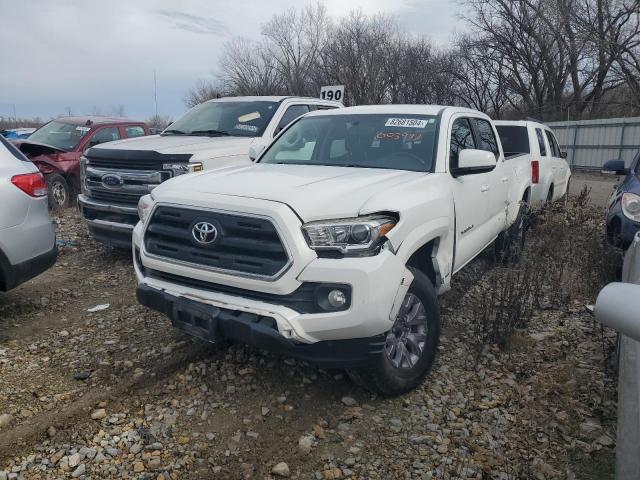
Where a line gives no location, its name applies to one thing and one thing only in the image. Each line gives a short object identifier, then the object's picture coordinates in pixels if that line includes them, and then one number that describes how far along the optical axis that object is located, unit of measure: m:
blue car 5.71
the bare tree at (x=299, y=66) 35.33
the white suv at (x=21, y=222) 4.17
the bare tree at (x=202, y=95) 43.86
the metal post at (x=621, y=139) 20.03
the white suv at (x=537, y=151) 8.69
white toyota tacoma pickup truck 2.93
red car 9.62
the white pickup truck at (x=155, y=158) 5.97
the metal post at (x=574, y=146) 22.59
